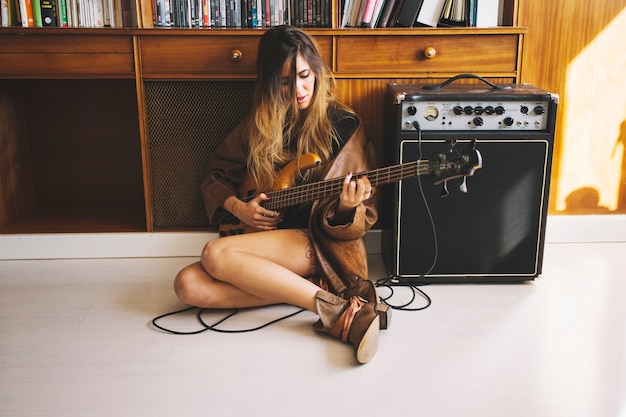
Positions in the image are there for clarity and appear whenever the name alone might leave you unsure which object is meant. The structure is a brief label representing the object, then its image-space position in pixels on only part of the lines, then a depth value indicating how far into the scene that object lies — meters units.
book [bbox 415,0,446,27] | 2.18
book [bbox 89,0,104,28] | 2.23
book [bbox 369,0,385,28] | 2.18
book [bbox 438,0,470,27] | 2.20
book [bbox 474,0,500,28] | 2.21
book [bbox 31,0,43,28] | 2.19
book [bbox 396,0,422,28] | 2.16
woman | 1.84
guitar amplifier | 1.98
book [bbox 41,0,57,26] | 2.19
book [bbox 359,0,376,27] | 2.17
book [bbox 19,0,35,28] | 2.18
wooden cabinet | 2.16
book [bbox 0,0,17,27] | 2.18
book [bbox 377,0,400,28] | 2.19
